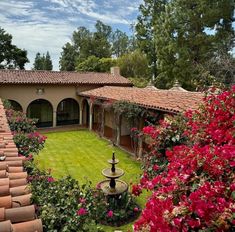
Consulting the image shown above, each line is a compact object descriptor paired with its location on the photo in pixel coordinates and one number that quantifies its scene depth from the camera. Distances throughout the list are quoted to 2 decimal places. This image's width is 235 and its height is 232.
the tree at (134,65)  38.06
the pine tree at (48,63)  64.81
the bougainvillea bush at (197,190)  2.61
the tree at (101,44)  53.03
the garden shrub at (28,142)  6.69
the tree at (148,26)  32.94
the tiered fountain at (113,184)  8.62
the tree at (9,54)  44.47
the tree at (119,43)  59.22
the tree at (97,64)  41.55
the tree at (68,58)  55.34
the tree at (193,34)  22.06
